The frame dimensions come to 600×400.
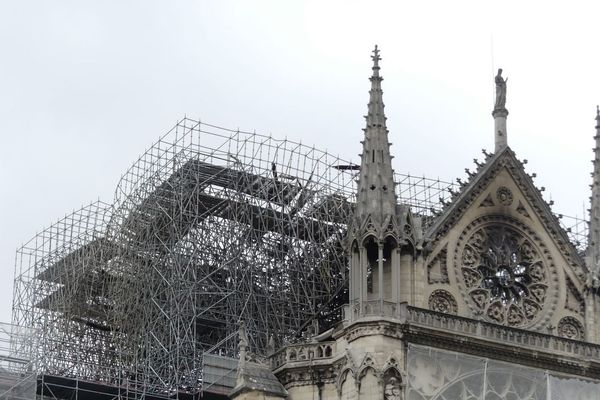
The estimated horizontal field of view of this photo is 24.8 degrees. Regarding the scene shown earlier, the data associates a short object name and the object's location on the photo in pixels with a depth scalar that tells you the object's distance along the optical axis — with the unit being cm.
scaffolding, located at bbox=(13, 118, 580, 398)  4600
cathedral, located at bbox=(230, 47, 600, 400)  3975
